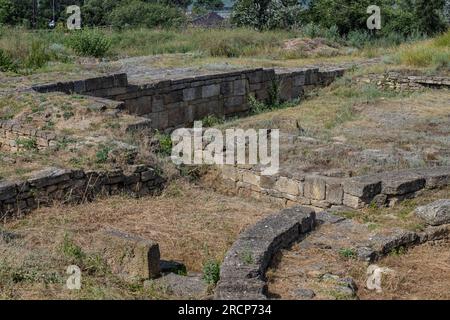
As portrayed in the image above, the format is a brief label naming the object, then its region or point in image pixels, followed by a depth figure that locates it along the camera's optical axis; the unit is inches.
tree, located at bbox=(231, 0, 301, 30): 1187.9
